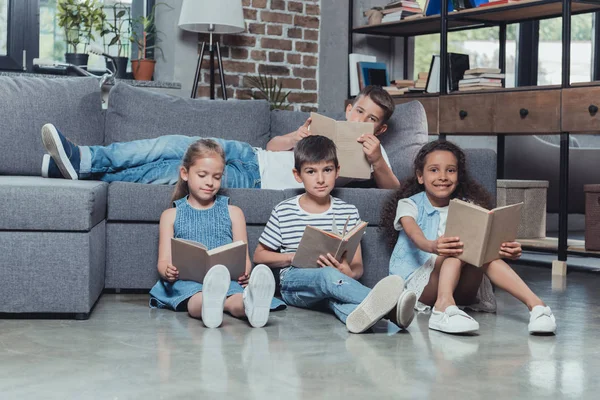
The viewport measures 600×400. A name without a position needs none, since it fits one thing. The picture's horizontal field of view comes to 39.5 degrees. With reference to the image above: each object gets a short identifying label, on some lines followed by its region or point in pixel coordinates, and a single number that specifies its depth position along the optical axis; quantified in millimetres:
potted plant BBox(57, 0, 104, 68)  4922
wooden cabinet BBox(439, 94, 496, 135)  4345
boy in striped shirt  2707
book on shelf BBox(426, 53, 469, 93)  4766
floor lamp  4711
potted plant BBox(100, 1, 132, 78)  5094
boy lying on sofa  3244
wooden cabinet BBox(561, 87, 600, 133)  3779
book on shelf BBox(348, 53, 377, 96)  5395
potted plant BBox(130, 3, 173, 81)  5080
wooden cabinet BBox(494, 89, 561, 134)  3982
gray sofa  2627
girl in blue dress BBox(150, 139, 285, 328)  2775
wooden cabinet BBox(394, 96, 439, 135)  4699
